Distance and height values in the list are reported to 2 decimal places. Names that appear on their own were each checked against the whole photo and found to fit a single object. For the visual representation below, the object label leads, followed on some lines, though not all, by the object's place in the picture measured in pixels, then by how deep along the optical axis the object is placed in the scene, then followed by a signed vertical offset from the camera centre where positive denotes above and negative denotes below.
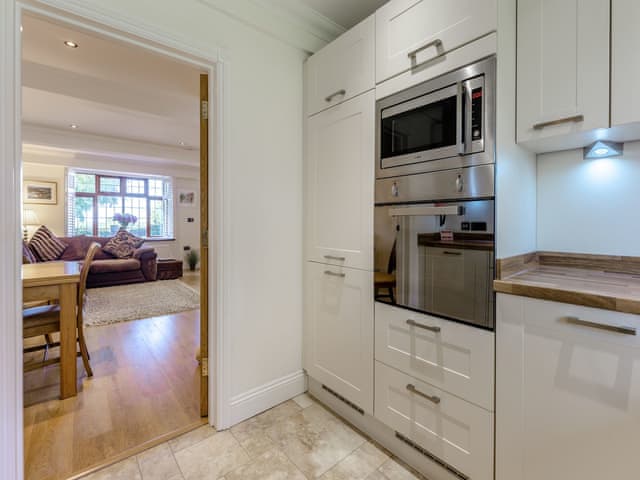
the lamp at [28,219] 5.54 +0.30
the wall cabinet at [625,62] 1.03 +0.62
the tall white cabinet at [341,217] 1.64 +0.12
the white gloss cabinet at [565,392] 0.92 -0.52
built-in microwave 1.18 +0.50
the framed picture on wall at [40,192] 5.77 +0.85
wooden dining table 2.03 -0.47
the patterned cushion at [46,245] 5.34 -0.18
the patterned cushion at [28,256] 4.43 -0.33
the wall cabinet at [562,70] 1.10 +0.65
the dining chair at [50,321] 2.08 -0.61
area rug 3.84 -1.00
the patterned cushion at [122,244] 6.04 -0.18
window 6.43 +0.76
